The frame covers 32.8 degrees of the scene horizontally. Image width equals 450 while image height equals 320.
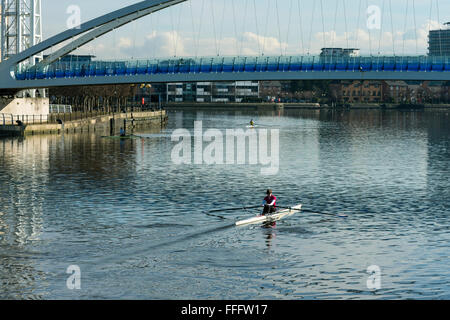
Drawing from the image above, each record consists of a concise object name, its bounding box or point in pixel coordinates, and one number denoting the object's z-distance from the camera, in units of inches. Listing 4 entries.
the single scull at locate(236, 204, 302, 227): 1455.5
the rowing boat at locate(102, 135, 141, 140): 3885.3
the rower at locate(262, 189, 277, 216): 1501.0
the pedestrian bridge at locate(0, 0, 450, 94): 3435.0
